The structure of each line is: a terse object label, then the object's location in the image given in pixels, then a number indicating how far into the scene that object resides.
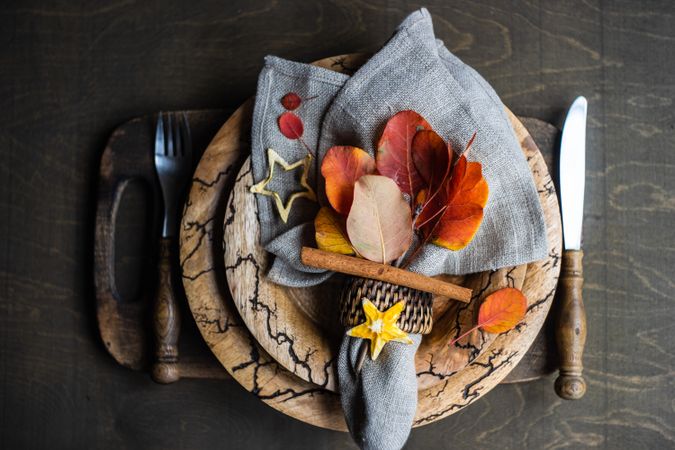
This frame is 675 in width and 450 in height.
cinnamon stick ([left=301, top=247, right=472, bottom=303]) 0.56
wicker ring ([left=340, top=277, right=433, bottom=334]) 0.56
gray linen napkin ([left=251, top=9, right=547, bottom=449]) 0.57
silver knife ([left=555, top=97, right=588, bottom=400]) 0.65
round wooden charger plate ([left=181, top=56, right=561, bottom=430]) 0.62
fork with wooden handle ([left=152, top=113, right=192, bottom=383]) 0.68
